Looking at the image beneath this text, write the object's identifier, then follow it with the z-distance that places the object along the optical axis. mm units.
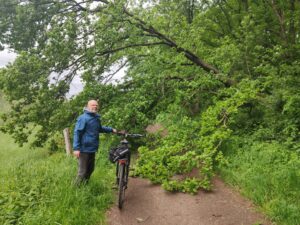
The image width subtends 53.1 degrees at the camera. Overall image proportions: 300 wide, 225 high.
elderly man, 6344
